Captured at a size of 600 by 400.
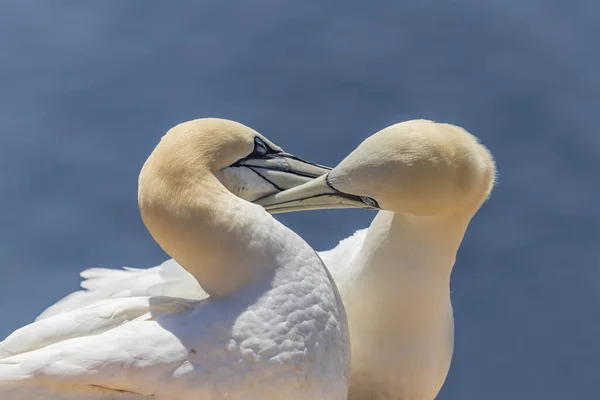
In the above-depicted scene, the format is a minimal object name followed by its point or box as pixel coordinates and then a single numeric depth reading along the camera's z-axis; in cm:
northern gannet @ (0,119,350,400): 1000
